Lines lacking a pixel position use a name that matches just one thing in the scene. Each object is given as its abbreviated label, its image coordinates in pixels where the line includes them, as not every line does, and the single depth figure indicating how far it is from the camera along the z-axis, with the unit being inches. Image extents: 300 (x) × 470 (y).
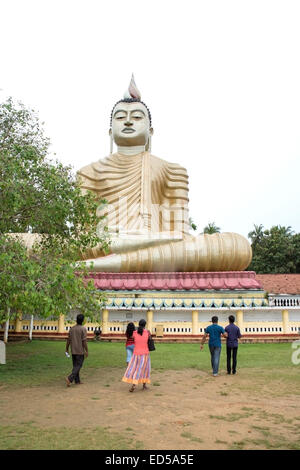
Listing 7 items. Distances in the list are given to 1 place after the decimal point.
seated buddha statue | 559.5
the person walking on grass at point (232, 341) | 299.9
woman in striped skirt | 249.6
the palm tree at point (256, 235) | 1403.8
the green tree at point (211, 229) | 1502.2
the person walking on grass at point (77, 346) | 265.1
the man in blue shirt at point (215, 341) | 294.8
